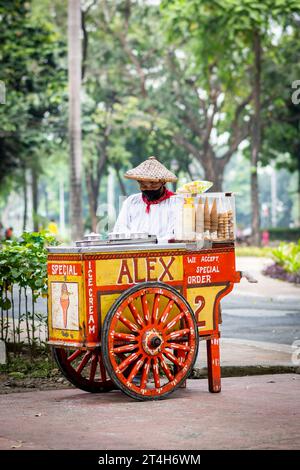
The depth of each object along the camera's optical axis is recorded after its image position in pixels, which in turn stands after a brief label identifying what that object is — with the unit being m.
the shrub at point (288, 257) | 35.45
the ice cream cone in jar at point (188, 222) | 12.95
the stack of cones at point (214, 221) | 12.93
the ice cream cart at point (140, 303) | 11.86
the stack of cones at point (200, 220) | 12.92
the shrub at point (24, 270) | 14.90
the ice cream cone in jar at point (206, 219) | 12.92
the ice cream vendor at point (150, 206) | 13.40
